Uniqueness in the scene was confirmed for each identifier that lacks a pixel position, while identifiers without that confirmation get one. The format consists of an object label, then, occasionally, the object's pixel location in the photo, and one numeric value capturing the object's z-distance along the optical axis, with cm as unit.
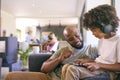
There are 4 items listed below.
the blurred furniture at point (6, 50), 212
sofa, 136
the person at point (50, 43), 276
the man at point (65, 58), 103
